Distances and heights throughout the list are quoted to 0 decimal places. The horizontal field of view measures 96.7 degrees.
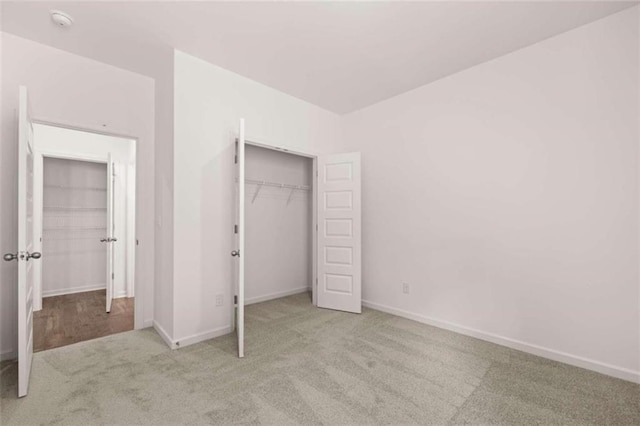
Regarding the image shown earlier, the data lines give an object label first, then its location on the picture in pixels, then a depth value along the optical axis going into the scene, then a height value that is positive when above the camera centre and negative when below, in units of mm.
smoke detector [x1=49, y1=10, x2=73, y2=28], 2246 +1599
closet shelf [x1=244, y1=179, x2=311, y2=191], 4192 +495
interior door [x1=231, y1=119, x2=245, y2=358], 2449 -228
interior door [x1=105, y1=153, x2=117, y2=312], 3736 -180
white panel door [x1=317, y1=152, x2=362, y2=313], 3799 -232
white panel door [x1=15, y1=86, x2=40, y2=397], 1950 -232
